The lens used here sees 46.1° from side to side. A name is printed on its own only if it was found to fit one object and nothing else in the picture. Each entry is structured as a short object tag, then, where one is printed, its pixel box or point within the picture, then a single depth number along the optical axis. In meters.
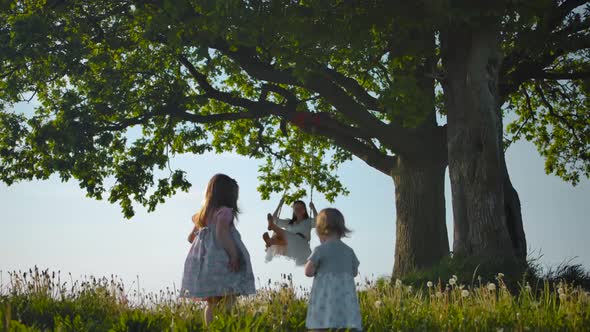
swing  11.64
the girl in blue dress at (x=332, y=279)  7.12
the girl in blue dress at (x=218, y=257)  8.30
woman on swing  12.08
